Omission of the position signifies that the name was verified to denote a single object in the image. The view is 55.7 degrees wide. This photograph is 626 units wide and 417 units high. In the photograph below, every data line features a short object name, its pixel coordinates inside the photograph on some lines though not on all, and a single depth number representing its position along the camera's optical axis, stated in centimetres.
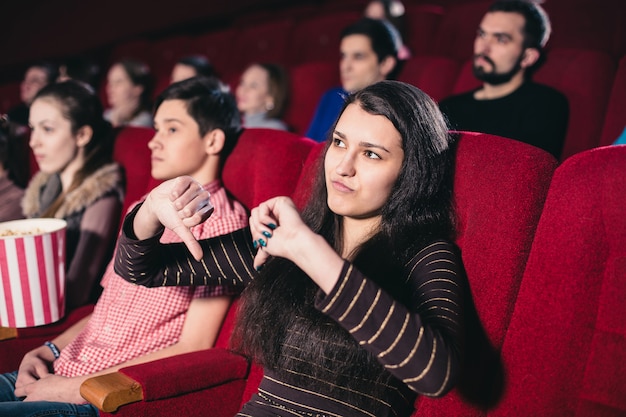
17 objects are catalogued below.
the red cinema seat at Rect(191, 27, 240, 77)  271
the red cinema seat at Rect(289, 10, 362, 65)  234
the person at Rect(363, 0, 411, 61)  209
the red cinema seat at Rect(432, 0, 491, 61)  194
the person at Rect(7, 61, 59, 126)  238
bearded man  143
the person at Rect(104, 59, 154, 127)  218
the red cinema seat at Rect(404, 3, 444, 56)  213
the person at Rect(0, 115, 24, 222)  137
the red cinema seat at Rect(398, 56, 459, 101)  168
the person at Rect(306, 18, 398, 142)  175
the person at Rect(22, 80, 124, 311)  116
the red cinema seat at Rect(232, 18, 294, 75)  252
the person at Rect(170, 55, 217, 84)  214
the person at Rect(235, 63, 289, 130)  199
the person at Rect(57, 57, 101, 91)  237
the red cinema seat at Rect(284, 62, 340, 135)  201
